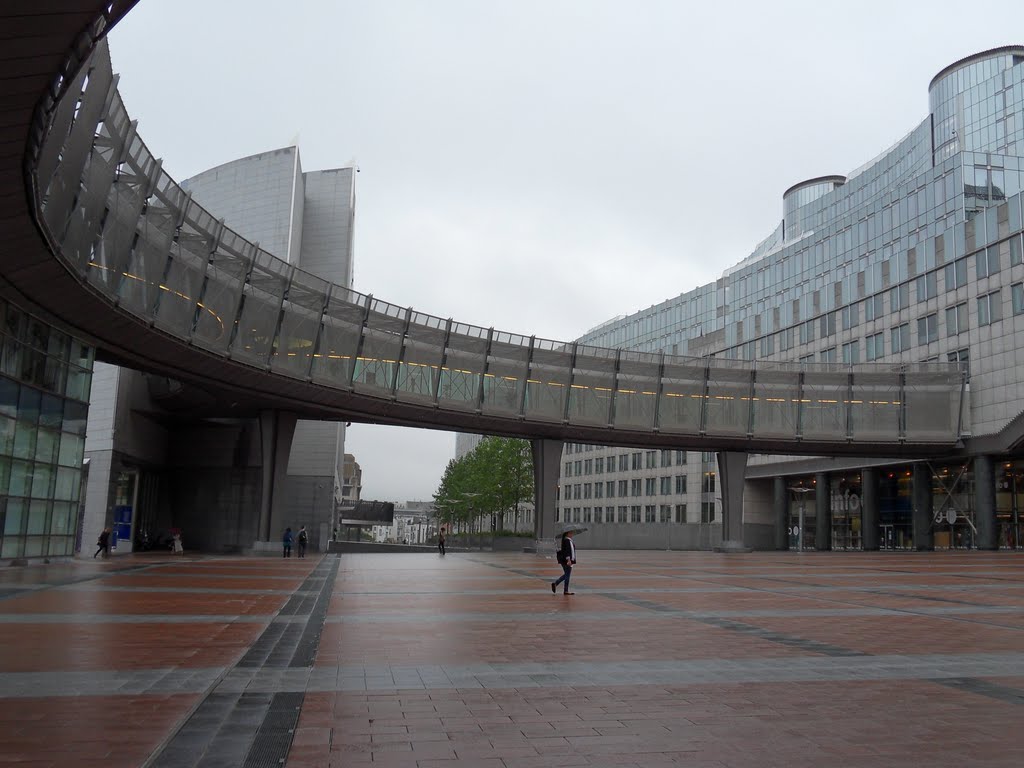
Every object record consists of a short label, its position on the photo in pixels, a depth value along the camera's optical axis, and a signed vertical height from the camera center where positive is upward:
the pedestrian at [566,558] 19.23 -1.10
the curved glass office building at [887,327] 56.41 +15.73
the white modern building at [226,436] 40.91 +3.44
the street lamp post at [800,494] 76.31 +2.15
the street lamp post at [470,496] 84.88 +1.02
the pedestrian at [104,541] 34.59 -1.91
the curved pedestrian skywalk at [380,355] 20.52 +7.05
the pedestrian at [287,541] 39.91 -1.89
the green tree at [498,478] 79.12 +2.74
